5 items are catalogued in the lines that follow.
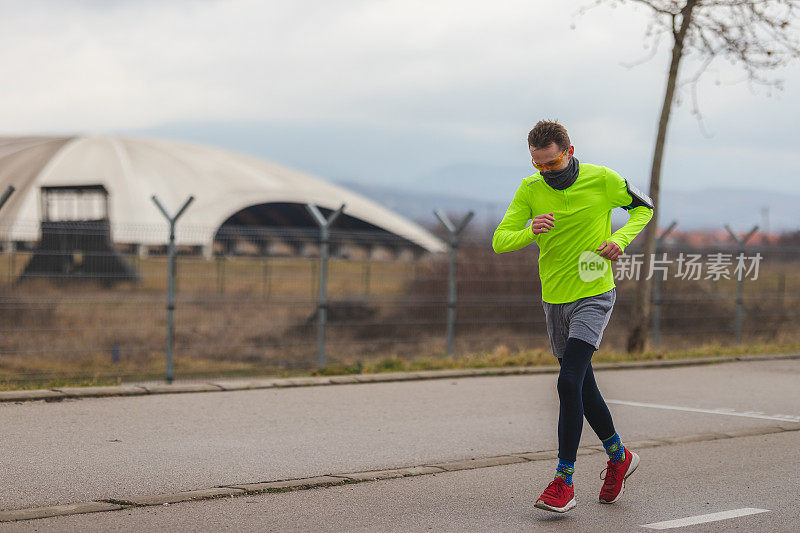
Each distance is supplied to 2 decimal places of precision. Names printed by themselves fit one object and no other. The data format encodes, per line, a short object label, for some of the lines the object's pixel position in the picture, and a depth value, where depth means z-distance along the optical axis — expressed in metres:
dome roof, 63.94
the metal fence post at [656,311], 16.27
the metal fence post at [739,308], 17.53
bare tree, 14.37
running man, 5.47
